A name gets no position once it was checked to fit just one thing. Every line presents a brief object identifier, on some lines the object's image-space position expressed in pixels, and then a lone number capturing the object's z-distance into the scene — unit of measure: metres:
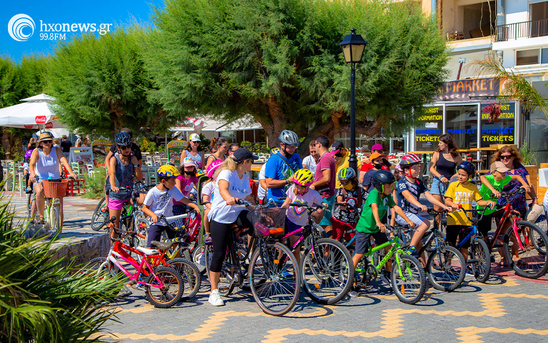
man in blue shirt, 6.79
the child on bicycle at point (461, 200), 6.99
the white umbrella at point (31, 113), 18.33
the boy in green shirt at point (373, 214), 6.24
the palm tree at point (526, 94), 14.59
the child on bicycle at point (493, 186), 7.53
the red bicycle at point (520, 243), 7.12
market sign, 21.02
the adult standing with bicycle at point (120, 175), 8.05
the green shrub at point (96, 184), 15.89
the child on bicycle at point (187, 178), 8.55
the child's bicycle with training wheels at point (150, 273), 5.82
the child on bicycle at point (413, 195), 6.62
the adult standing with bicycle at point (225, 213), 5.94
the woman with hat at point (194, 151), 10.41
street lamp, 9.81
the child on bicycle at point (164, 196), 6.81
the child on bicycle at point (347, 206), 7.14
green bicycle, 5.95
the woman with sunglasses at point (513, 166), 7.79
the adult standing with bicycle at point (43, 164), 9.24
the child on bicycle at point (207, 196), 6.98
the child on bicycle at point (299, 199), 6.24
